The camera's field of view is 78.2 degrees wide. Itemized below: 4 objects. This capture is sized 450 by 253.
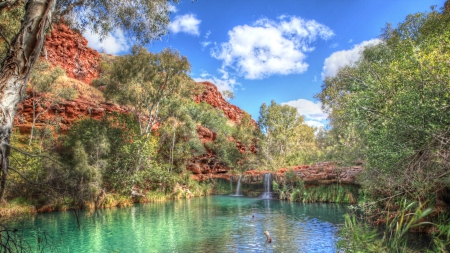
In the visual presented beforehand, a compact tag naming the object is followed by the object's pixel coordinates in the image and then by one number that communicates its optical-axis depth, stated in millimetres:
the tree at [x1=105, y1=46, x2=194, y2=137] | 22625
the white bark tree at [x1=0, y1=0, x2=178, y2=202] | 2861
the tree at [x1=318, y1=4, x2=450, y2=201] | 5387
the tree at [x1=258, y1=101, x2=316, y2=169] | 42241
